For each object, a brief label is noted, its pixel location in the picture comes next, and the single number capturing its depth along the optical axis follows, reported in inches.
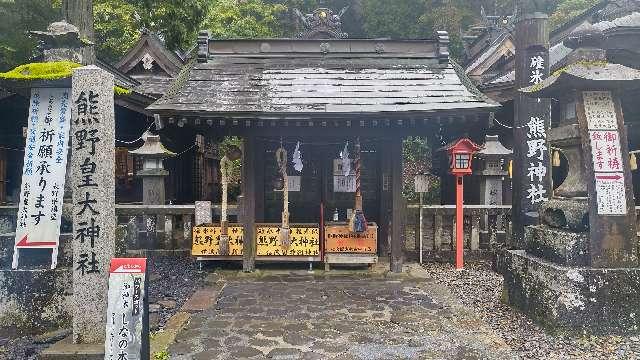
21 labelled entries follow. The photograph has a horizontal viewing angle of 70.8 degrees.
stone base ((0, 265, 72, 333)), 273.4
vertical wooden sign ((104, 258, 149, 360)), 181.5
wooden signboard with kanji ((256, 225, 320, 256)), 423.2
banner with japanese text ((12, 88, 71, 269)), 271.1
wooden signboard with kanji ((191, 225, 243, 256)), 425.1
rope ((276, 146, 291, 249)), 416.2
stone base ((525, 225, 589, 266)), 252.7
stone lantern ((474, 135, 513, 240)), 510.3
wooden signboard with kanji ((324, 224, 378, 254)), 422.3
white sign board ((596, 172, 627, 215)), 250.1
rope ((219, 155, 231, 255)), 419.5
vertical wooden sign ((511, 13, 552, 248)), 364.8
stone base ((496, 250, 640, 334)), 243.3
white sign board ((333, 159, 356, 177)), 462.3
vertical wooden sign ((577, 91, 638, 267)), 249.4
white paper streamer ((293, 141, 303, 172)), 431.5
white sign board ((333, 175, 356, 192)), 465.2
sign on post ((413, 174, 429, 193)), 463.5
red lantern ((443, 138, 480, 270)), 421.7
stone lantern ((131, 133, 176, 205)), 531.8
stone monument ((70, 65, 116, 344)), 222.5
